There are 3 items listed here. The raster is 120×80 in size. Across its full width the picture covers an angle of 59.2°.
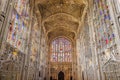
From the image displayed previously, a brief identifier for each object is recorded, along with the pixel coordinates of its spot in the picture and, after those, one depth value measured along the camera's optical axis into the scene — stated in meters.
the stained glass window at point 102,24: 9.89
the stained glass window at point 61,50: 28.55
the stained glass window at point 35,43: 15.38
